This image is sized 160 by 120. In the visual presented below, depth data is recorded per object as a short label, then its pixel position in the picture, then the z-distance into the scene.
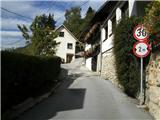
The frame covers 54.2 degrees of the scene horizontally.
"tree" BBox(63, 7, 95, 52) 41.29
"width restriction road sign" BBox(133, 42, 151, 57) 5.67
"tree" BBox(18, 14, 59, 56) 14.36
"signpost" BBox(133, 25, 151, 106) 5.70
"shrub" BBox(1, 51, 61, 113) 4.47
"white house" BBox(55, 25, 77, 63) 32.76
